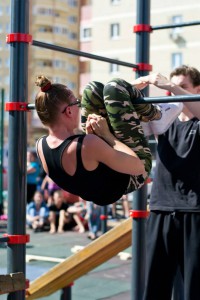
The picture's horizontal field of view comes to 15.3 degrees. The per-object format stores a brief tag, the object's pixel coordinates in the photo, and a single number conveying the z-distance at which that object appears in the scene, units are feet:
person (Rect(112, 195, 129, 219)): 38.77
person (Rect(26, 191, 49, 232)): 36.24
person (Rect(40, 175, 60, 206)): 36.46
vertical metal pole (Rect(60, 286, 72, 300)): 16.78
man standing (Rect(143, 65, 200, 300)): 12.06
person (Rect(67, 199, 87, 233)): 35.36
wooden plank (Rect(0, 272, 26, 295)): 11.07
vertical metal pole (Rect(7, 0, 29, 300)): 11.61
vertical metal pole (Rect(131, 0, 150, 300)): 14.30
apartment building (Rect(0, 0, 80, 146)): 164.00
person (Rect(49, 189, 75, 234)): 35.51
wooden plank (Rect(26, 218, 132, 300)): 16.00
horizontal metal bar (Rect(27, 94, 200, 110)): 9.75
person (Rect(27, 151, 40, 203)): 37.89
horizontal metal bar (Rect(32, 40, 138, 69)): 12.65
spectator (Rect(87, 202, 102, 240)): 32.71
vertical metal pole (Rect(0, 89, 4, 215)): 38.23
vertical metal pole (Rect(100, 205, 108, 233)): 29.84
